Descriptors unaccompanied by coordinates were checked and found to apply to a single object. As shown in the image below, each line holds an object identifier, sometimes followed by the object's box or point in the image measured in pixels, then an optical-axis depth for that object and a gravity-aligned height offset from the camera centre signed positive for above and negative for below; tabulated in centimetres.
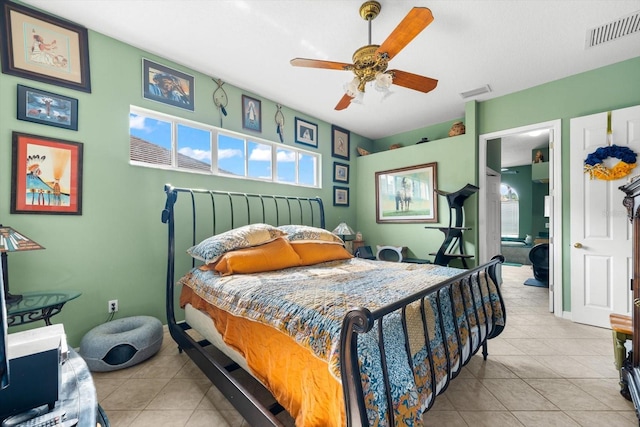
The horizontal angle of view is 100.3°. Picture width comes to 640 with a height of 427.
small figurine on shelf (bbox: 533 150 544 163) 584 +121
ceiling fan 176 +110
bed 96 -55
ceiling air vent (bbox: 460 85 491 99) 333 +155
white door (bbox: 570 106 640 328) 268 -18
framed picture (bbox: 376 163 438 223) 418 +30
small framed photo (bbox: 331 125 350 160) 457 +124
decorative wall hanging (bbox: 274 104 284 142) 373 +128
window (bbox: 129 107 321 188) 270 +75
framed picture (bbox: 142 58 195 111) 264 +133
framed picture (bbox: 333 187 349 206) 460 +30
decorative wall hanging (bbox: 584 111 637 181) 264 +52
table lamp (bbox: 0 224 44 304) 157 -18
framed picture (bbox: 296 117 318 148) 400 +124
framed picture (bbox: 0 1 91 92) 199 +131
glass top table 161 -57
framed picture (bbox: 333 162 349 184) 462 +72
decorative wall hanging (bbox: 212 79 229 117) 312 +136
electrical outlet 238 -83
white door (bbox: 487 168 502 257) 443 -1
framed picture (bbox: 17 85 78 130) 204 +84
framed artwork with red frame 200 +30
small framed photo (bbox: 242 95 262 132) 337 +128
